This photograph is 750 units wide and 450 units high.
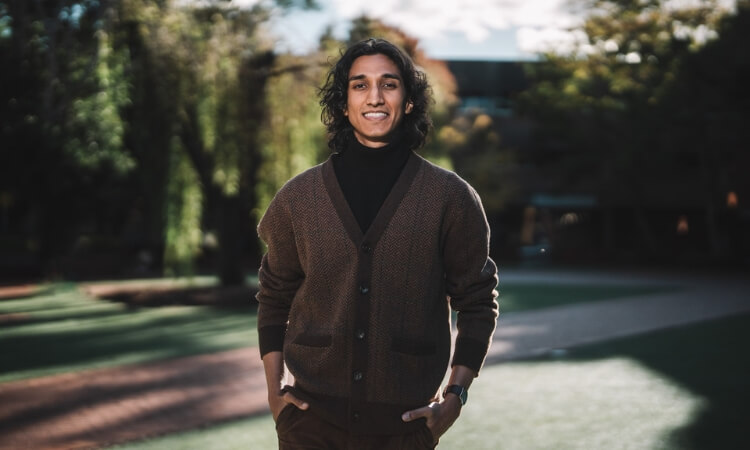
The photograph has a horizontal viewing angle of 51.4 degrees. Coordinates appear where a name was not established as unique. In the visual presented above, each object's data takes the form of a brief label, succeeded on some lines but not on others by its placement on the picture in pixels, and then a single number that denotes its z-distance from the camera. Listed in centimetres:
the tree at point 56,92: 985
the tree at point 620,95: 2656
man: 213
